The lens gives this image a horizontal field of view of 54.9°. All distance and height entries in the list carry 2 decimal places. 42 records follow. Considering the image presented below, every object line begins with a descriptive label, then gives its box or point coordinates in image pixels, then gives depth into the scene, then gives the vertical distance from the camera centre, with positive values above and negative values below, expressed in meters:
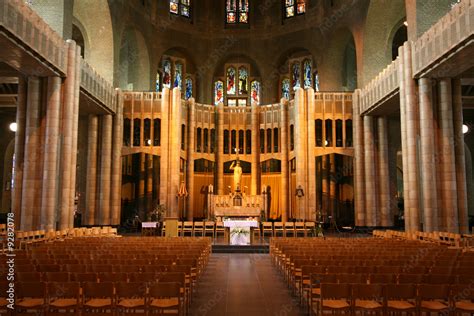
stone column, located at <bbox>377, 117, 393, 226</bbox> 29.08 +1.50
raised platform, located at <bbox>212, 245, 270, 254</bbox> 20.34 -2.18
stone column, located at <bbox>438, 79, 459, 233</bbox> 20.38 +1.88
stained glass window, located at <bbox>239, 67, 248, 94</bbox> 42.53 +11.15
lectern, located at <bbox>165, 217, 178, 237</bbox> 21.86 -1.29
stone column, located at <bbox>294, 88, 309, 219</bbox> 31.11 +3.41
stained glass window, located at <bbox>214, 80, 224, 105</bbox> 42.00 +10.08
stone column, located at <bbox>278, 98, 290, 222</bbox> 33.16 +3.27
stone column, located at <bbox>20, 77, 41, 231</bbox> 20.44 +2.25
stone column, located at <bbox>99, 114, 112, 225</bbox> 29.09 +2.08
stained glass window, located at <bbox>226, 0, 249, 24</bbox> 42.06 +17.35
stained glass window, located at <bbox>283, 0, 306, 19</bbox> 39.62 +16.90
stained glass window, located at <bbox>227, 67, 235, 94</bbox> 42.41 +11.14
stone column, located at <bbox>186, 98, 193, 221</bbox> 33.00 +3.09
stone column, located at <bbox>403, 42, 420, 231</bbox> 21.70 +3.09
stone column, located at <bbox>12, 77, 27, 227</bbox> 20.83 +1.76
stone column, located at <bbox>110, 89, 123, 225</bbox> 29.67 +2.45
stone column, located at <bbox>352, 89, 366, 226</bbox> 29.84 +2.38
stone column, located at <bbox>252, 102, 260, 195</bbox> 34.34 +3.23
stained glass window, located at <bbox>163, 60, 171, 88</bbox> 40.47 +11.36
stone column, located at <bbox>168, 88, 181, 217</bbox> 31.09 +3.32
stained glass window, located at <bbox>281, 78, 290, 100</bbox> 41.69 +10.28
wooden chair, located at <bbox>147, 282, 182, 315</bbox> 6.41 -1.29
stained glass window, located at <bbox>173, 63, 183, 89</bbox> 41.16 +11.31
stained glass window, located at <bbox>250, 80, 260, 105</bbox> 42.28 +10.11
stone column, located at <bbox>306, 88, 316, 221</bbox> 30.83 +2.76
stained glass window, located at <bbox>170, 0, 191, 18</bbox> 39.94 +17.04
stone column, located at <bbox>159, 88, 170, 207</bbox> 31.03 +3.80
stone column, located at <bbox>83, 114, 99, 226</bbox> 29.00 +1.81
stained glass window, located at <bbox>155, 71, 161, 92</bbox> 38.68 +10.15
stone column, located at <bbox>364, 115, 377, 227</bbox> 29.22 +1.73
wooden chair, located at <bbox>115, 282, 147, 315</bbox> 6.43 -1.26
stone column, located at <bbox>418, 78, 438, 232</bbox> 20.38 +2.01
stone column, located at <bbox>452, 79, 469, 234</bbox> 20.66 +1.92
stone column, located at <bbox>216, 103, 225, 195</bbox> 34.25 +3.52
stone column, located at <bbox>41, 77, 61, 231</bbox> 20.41 +2.01
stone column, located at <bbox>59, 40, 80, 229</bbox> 21.81 +3.13
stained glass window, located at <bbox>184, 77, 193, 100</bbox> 41.88 +10.40
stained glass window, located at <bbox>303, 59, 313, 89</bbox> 40.31 +11.20
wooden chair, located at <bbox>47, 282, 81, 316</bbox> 6.35 -1.30
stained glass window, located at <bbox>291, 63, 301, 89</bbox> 41.06 +11.30
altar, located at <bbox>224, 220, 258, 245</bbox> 21.45 -1.46
